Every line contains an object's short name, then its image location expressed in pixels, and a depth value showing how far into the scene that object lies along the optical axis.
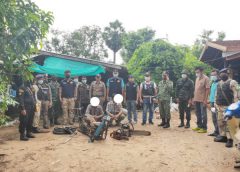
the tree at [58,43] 23.16
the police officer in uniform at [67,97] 7.15
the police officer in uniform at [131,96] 7.20
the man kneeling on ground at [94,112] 5.60
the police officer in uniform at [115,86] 7.21
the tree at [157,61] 12.75
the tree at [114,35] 23.46
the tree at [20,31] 3.05
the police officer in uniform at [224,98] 4.66
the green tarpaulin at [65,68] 8.05
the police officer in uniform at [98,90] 7.16
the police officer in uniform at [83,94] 7.72
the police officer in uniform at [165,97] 6.74
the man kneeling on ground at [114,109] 6.39
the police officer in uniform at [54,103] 7.20
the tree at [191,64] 13.34
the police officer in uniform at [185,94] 6.42
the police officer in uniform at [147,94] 7.09
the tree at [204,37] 20.50
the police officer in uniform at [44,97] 6.56
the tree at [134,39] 21.14
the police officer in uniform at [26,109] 5.25
